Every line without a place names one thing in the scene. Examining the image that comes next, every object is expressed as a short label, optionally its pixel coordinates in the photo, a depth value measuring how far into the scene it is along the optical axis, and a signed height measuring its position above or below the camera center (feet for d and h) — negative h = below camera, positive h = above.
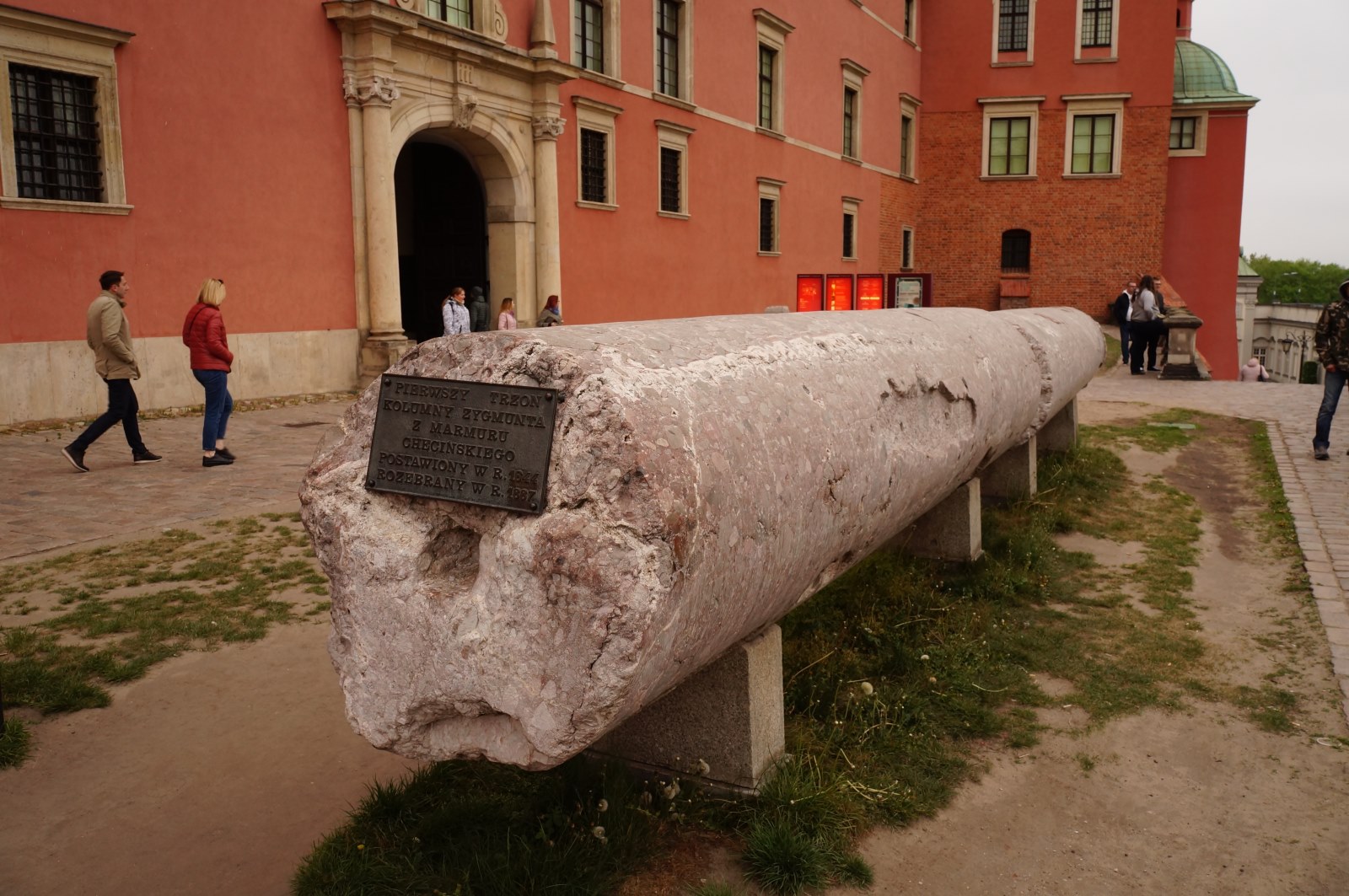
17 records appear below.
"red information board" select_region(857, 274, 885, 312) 41.65 +0.34
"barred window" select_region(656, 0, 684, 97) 68.13 +16.37
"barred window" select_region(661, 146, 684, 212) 68.69 +7.74
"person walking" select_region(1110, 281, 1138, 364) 64.43 -1.20
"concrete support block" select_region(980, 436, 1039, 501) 23.22 -3.92
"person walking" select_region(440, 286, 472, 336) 48.16 -0.65
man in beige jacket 27.50 -1.64
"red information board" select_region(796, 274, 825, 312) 42.19 +0.28
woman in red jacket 28.12 -1.60
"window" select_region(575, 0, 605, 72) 60.29 +15.28
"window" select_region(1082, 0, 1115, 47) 100.12 +26.44
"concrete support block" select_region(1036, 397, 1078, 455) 28.91 -3.74
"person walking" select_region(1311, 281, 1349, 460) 28.73 -1.20
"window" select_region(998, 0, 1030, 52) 101.04 +26.30
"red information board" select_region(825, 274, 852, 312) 41.75 +0.31
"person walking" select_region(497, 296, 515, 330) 50.62 -0.84
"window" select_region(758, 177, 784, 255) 81.29 +6.32
